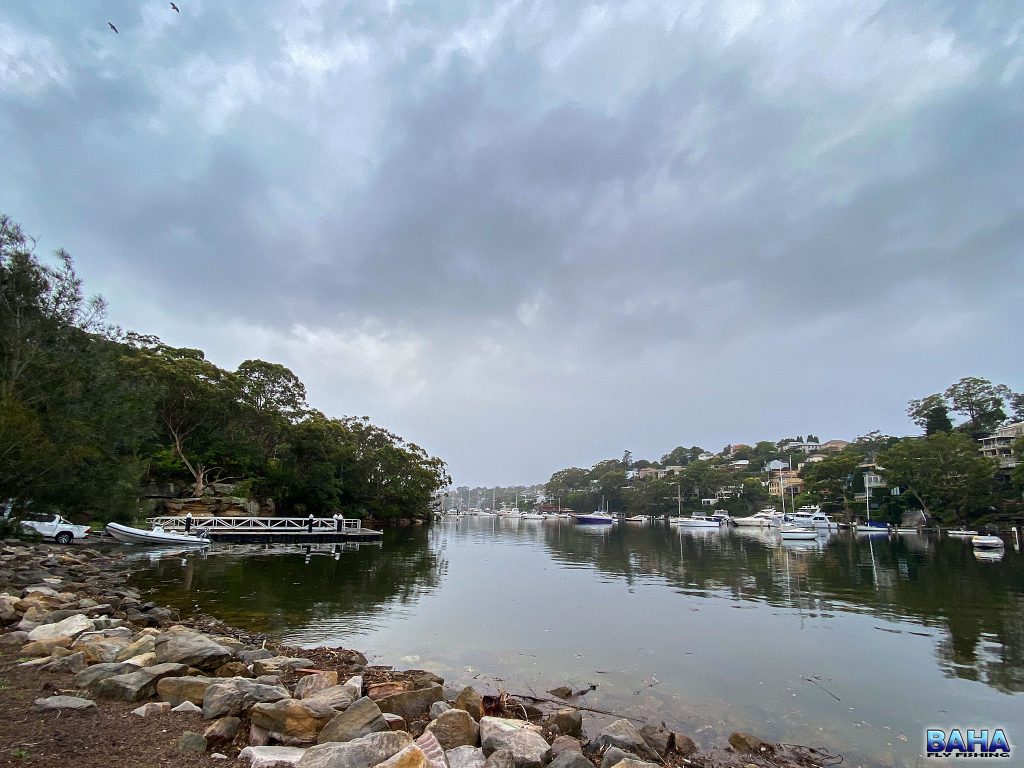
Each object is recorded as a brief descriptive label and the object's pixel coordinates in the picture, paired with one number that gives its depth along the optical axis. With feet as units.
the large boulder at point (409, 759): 15.71
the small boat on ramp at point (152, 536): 102.63
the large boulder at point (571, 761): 19.06
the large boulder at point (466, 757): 18.52
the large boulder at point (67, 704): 18.94
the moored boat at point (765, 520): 272.72
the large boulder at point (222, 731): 17.90
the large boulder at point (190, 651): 26.09
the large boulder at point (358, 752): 16.24
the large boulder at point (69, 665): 23.82
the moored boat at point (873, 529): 217.09
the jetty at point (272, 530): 127.44
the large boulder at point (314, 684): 24.15
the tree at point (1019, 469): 181.32
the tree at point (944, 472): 196.85
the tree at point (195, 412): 138.22
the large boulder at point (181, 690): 21.54
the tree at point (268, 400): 161.19
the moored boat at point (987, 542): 123.75
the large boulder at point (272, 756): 16.38
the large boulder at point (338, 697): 21.94
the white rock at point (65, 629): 28.78
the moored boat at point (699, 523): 277.64
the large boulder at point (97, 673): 21.66
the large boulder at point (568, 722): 25.90
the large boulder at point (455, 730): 20.44
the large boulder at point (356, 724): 18.99
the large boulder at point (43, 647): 26.39
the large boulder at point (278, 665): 28.45
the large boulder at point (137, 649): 26.06
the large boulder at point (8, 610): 32.99
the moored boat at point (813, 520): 227.98
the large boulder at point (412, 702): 23.91
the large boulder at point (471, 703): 25.30
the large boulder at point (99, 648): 25.94
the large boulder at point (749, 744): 26.86
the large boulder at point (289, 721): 18.92
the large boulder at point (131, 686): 21.20
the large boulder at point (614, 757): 20.37
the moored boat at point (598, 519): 347.36
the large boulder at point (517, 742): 19.33
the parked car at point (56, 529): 82.06
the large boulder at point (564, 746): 20.51
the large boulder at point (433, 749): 17.47
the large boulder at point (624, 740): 23.40
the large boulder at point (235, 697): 20.10
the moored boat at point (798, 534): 169.99
